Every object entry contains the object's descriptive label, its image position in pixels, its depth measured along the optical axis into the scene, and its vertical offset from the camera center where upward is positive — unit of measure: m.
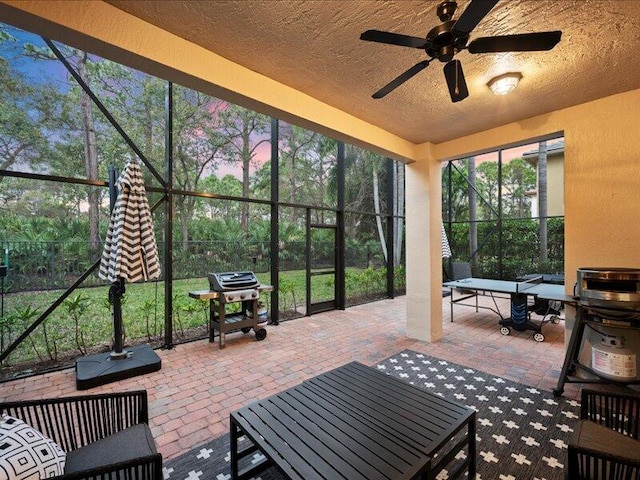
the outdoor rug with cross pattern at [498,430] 1.92 -1.56
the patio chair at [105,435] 1.21 -1.02
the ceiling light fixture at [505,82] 2.60 +1.37
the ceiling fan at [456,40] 1.61 +1.16
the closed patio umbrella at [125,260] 3.14 -0.23
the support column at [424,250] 4.38 -0.23
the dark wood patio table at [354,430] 1.40 -1.10
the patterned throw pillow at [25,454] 1.13 -0.88
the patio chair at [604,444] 1.20 -1.06
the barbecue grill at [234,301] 4.12 -0.94
